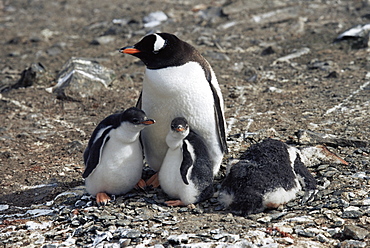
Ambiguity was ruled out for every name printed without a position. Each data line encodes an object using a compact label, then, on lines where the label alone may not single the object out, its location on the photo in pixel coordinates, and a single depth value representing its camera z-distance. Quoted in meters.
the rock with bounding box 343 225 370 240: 7.46
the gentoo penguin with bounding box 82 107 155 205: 9.07
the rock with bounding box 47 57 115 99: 16.31
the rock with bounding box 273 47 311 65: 17.84
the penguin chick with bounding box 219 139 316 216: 8.40
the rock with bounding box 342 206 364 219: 8.10
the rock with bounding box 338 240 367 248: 7.29
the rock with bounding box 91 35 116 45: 21.58
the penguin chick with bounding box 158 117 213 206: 8.82
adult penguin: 9.10
